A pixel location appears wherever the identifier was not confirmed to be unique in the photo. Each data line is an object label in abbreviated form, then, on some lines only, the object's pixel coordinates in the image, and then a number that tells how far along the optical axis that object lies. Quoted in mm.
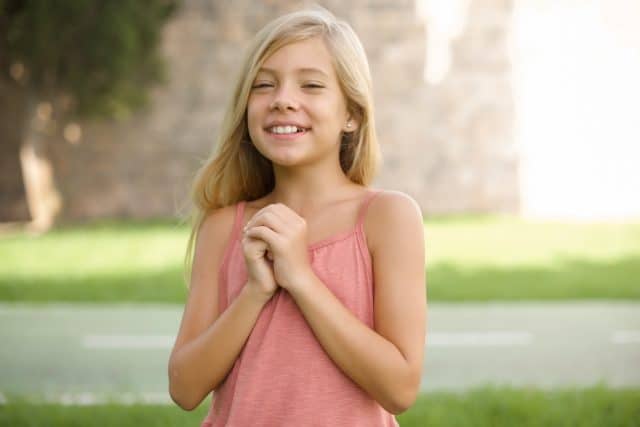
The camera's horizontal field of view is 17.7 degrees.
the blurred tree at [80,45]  13055
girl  2285
